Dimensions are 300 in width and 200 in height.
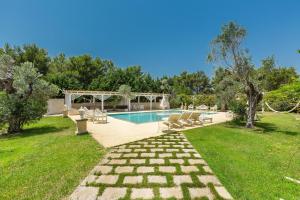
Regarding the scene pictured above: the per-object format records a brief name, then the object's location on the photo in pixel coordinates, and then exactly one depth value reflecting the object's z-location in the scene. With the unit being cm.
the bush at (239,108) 858
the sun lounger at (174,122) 696
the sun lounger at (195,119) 786
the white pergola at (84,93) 1460
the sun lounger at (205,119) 872
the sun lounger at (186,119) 750
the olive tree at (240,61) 734
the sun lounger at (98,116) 916
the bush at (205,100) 1837
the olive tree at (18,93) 623
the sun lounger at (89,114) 999
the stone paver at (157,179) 250
